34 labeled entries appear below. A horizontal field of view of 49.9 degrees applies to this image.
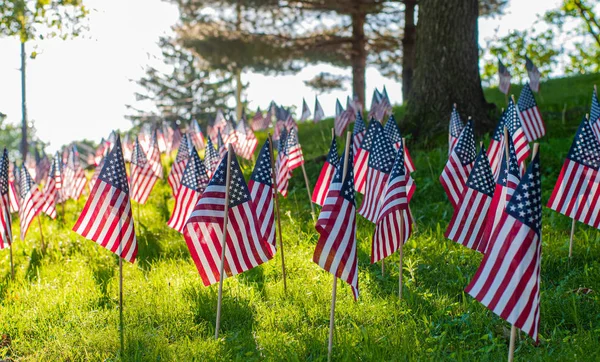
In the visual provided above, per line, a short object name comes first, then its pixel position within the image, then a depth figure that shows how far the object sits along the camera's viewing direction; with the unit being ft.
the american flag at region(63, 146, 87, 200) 42.86
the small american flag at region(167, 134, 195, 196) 37.47
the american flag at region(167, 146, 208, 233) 27.68
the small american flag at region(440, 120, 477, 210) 23.81
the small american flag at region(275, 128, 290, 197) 31.63
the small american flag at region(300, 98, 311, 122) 64.78
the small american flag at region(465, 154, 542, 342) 15.03
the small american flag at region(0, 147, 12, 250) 28.19
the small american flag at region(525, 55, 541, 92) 54.69
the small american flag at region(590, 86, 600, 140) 27.53
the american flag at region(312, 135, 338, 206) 25.67
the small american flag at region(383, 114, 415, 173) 30.32
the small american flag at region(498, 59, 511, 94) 53.88
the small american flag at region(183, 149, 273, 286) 20.25
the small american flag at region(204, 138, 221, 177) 31.35
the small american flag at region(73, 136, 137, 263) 21.01
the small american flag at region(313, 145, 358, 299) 17.85
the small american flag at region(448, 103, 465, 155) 31.74
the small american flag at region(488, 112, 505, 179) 26.58
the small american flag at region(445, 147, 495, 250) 20.66
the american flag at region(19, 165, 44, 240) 31.63
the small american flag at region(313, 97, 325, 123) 59.41
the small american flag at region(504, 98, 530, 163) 27.14
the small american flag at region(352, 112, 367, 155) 32.46
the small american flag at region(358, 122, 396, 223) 24.36
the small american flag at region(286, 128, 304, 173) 32.96
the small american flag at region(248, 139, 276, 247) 23.13
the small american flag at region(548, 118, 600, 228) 23.15
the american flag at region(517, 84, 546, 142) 34.81
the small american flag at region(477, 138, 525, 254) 16.71
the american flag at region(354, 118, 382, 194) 28.43
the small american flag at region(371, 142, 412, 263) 21.16
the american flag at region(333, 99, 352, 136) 48.19
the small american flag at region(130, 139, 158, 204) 36.45
